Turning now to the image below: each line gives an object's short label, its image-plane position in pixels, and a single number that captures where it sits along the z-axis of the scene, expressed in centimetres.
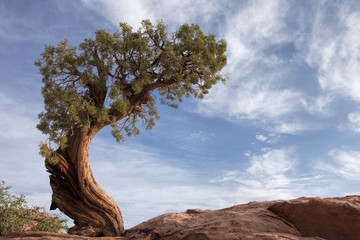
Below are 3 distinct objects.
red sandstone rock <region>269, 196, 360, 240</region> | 1068
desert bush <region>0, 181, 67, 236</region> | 1697
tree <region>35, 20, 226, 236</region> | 1695
